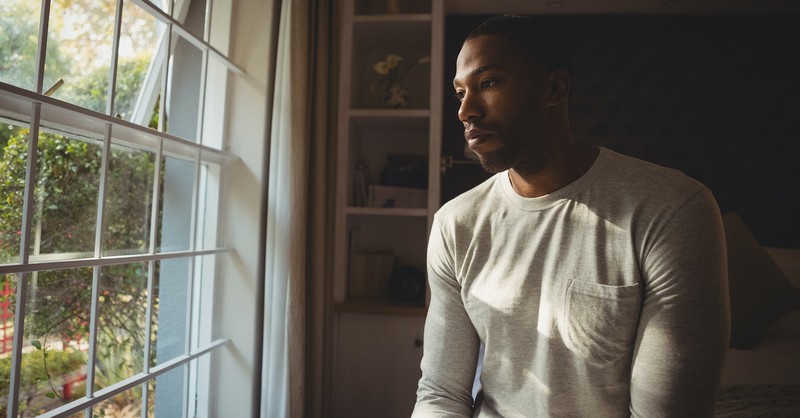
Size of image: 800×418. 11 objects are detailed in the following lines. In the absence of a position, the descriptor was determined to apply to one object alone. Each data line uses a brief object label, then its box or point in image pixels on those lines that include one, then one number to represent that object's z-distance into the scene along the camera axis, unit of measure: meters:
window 0.98
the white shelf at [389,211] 2.28
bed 1.42
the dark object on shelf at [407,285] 2.35
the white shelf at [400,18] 2.31
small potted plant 2.41
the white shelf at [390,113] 2.30
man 0.87
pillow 1.94
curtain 1.69
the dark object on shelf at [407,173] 2.41
